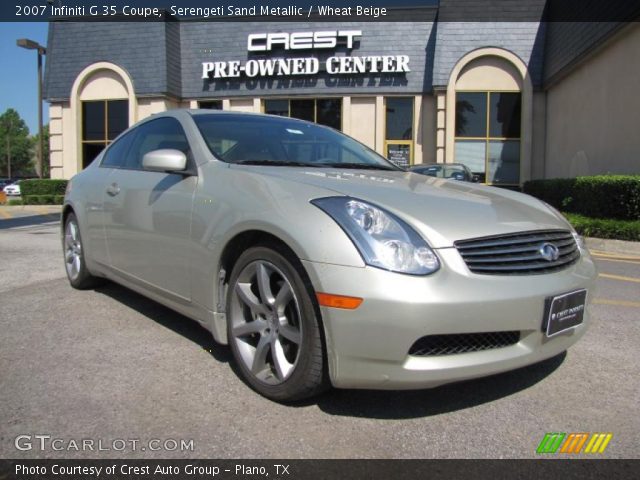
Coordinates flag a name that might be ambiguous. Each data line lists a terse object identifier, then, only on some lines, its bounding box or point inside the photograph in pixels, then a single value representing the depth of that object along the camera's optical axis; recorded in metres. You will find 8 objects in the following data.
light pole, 20.42
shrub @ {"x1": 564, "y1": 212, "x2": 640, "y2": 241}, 8.70
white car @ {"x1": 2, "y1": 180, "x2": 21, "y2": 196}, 37.28
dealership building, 17.08
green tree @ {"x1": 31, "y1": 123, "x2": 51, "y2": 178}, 85.59
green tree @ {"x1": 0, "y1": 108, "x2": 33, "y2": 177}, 90.81
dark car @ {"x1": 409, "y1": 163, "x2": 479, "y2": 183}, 12.42
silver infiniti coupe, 2.16
